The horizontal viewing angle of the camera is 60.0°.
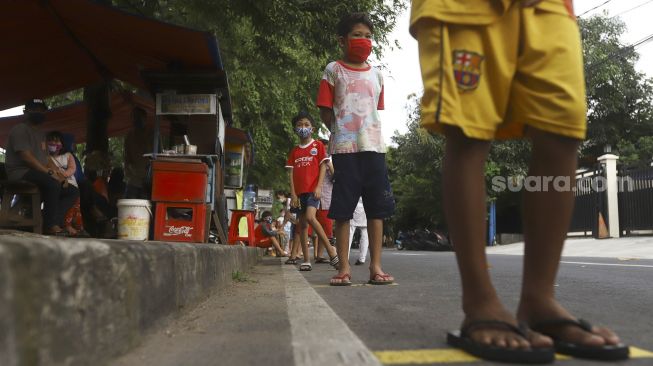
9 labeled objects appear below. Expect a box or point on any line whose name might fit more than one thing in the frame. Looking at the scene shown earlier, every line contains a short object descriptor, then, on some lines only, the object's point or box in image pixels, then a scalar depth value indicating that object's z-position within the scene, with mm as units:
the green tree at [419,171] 24500
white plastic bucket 5316
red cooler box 5512
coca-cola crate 5523
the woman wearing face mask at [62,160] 6304
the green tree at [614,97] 24922
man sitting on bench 5371
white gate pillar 15758
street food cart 5531
